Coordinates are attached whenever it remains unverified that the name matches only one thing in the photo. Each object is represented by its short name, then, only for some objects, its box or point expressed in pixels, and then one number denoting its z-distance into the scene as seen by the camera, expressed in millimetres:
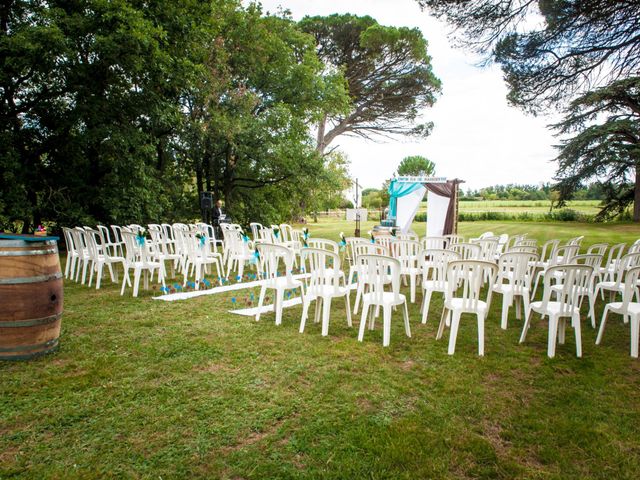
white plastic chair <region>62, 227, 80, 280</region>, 6486
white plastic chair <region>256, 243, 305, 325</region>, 4035
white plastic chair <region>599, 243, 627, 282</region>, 4888
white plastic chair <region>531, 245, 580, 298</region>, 4793
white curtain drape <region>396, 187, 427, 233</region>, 11174
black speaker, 11742
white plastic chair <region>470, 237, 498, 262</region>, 5468
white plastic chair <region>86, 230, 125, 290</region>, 5781
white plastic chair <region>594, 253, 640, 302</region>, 4195
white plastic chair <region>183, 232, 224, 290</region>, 5988
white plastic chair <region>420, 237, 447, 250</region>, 6804
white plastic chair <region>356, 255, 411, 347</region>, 3489
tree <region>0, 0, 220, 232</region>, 8445
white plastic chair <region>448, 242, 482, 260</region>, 4609
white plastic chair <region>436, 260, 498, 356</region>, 3260
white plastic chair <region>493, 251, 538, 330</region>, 3980
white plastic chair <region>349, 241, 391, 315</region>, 4352
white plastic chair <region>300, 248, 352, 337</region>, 3773
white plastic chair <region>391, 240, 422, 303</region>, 5258
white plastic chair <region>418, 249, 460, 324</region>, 4126
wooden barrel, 2941
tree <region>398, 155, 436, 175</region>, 64369
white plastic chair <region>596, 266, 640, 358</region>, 3270
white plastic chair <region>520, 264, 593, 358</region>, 3268
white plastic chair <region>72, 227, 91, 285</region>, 6062
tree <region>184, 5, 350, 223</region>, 12280
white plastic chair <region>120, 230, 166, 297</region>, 5391
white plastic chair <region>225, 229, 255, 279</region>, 6750
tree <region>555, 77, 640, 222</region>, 16719
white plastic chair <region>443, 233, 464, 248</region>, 6503
